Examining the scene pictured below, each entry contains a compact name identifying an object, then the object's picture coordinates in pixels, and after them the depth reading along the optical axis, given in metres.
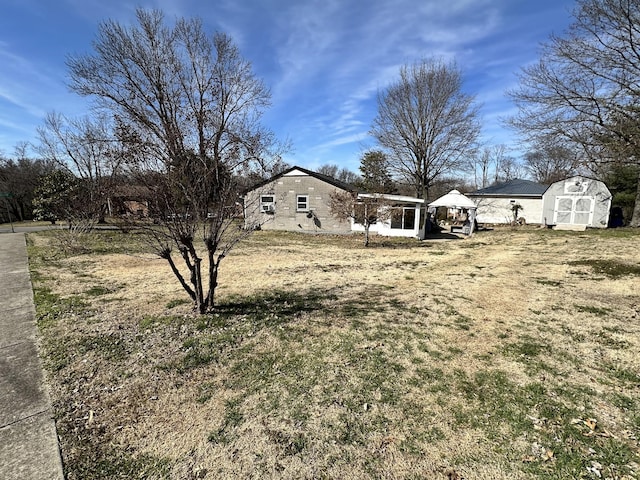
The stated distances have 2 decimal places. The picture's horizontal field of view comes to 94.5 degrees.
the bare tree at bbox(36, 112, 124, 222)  11.64
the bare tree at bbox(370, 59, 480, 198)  20.91
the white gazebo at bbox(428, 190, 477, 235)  17.88
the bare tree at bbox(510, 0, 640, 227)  10.34
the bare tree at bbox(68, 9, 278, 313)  3.94
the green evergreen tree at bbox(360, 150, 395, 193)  28.55
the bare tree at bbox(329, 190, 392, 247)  14.20
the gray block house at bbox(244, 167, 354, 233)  18.02
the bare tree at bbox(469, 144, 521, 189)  41.69
